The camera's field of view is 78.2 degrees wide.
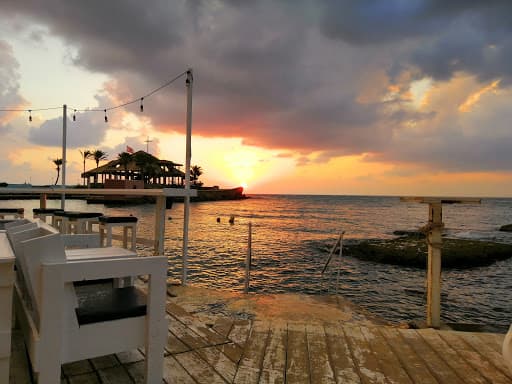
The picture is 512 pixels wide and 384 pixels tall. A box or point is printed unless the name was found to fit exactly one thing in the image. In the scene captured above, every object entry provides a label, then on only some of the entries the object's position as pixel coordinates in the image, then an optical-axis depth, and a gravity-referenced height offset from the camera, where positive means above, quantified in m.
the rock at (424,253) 13.01 -2.38
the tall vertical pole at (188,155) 4.57 +0.60
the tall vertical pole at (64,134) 6.91 +1.30
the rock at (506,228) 28.37 -2.57
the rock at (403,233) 22.61 -2.60
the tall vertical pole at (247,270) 5.59 -1.33
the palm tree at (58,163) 58.70 +5.60
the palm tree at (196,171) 83.12 +6.33
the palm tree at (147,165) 56.91 +5.31
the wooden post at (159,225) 3.38 -0.34
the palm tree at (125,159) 55.04 +6.28
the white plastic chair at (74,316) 1.37 -0.59
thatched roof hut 53.91 +4.63
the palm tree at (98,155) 66.38 +8.14
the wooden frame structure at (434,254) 3.09 -0.55
